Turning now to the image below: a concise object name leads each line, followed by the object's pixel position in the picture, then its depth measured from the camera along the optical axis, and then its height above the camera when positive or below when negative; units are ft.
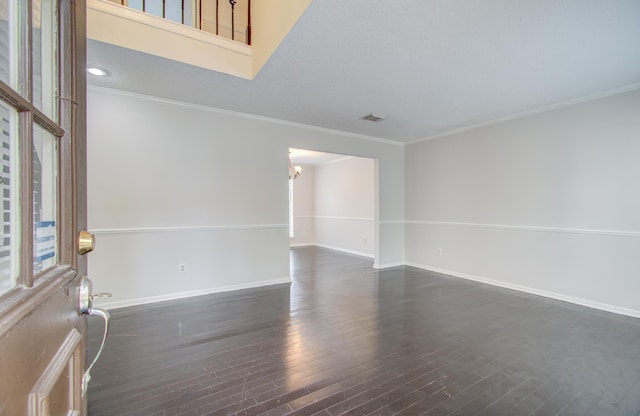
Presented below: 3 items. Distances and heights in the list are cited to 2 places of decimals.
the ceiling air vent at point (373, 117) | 13.37 +4.31
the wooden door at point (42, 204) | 1.36 +0.05
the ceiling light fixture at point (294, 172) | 22.98 +3.01
